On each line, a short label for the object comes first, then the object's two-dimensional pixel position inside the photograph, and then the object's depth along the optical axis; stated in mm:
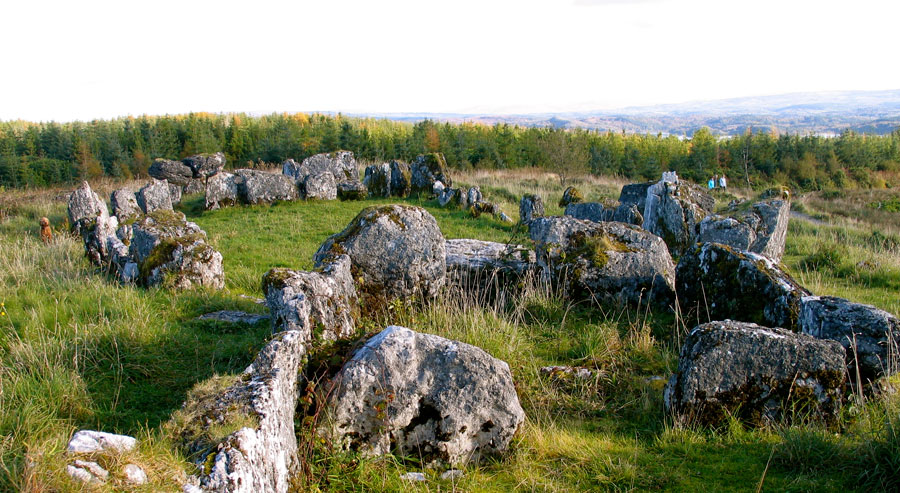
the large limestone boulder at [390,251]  7180
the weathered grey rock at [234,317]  7129
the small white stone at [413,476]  3971
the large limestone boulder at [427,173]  20188
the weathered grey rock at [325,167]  21859
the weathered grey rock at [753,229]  10523
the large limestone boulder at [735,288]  6230
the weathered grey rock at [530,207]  17031
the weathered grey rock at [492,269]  8336
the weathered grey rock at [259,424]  3059
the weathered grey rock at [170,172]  22625
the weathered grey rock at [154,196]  17250
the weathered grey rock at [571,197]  18297
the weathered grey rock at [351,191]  19469
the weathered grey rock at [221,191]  17656
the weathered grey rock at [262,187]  18125
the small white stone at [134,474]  2770
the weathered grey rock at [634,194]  18844
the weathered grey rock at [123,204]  16516
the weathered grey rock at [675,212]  11922
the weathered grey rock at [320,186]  18906
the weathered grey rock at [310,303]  5234
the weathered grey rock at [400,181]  20156
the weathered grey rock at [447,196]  18172
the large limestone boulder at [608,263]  7801
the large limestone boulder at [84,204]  14898
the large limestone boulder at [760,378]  4684
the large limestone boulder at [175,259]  8391
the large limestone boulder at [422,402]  4227
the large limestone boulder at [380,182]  20203
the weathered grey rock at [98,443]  2887
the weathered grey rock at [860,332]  5031
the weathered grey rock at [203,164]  24078
